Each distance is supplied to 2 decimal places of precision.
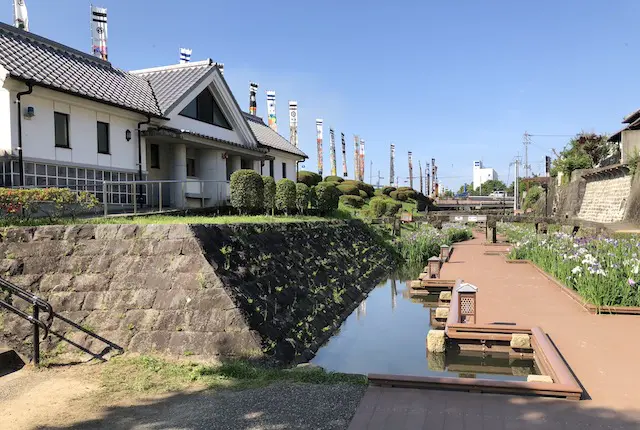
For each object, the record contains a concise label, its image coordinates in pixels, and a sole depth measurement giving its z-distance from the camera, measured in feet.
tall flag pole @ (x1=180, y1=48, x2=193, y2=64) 97.30
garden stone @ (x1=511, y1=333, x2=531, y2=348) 23.71
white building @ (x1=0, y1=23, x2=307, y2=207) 40.55
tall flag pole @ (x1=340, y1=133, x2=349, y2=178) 175.94
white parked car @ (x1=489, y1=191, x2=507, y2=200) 290.03
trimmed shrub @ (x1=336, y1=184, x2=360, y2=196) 144.39
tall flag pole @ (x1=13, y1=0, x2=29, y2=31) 59.67
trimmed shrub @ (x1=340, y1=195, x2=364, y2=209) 128.16
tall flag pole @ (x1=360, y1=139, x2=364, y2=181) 195.85
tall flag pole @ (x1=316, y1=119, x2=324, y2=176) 156.89
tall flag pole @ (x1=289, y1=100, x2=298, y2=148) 130.11
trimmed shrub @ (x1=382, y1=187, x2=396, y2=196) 182.87
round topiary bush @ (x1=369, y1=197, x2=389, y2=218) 109.40
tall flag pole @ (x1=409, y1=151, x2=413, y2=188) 255.54
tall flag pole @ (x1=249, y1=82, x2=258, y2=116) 111.75
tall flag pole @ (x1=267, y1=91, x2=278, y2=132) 118.21
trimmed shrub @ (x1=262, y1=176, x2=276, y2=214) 53.52
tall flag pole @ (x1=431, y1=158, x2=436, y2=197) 275.47
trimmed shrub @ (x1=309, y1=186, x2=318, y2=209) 66.54
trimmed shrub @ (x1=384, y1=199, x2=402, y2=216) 111.34
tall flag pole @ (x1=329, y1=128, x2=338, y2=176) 168.76
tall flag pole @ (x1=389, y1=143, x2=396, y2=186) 228.84
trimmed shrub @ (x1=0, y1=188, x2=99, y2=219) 28.66
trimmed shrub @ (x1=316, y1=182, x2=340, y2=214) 68.59
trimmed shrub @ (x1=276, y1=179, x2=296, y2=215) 57.88
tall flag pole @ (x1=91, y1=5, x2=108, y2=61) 69.26
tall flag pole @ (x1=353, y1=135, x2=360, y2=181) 194.08
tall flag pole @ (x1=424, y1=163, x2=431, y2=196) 272.92
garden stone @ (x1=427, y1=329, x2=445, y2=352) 24.56
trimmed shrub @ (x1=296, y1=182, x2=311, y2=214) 63.10
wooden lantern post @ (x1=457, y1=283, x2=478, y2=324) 26.45
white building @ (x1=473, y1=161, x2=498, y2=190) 498.28
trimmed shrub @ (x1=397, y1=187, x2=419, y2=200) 179.81
